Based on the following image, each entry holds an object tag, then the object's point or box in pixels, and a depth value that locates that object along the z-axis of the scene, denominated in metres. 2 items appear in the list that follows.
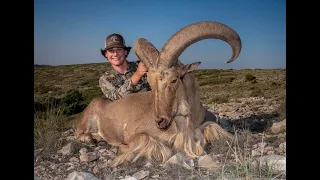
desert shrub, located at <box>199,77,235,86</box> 22.09
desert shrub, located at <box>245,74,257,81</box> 21.30
